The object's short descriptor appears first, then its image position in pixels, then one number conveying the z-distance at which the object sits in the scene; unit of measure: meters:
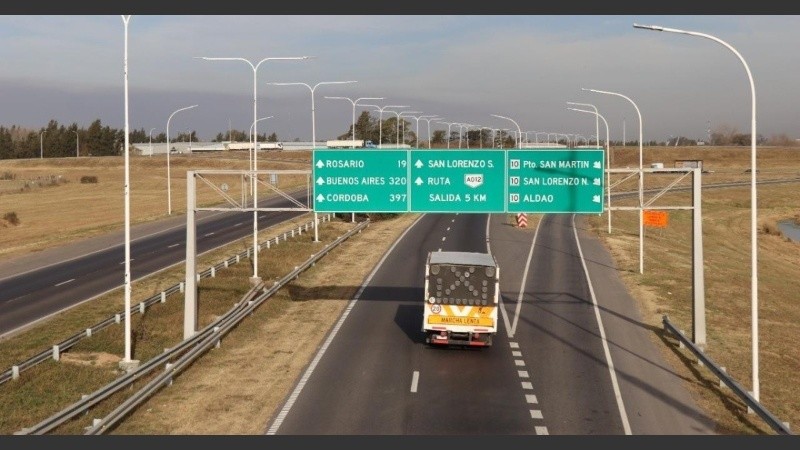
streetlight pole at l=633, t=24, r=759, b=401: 23.78
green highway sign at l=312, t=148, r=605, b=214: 32.78
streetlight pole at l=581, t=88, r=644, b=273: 47.68
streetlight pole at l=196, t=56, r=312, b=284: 44.96
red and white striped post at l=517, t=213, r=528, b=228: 72.38
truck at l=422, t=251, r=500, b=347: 30.53
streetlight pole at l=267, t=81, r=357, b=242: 59.39
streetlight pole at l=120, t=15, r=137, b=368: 28.72
